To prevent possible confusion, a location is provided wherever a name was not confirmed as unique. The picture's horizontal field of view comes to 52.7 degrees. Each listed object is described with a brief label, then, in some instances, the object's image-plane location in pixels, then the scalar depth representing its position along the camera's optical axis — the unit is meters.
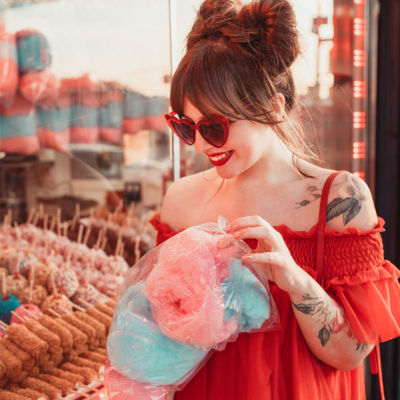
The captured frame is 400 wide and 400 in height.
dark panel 2.45
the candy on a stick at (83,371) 1.39
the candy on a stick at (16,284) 1.55
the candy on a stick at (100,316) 1.58
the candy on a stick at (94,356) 1.49
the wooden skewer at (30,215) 1.79
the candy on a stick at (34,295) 1.56
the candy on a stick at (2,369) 1.22
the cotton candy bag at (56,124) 1.73
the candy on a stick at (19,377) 1.28
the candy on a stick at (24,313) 1.48
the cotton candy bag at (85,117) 1.85
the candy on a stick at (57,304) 1.57
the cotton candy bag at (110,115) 1.95
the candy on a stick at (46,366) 1.37
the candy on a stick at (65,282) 1.64
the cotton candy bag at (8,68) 1.55
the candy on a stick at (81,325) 1.50
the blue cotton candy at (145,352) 0.84
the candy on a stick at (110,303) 1.71
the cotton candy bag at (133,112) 2.02
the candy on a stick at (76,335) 1.45
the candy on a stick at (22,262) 1.62
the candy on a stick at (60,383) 1.32
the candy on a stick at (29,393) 1.25
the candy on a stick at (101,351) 1.54
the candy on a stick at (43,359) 1.34
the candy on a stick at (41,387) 1.28
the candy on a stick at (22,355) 1.29
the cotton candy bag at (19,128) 1.58
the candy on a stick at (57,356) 1.38
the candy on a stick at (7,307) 1.49
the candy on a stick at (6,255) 1.62
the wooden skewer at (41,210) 1.83
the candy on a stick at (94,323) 1.54
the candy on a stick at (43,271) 1.62
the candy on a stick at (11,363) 1.24
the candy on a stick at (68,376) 1.37
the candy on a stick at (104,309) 1.64
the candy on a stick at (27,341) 1.31
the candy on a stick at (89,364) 1.44
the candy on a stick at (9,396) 1.21
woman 0.97
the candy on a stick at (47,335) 1.36
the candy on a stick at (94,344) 1.54
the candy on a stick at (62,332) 1.41
